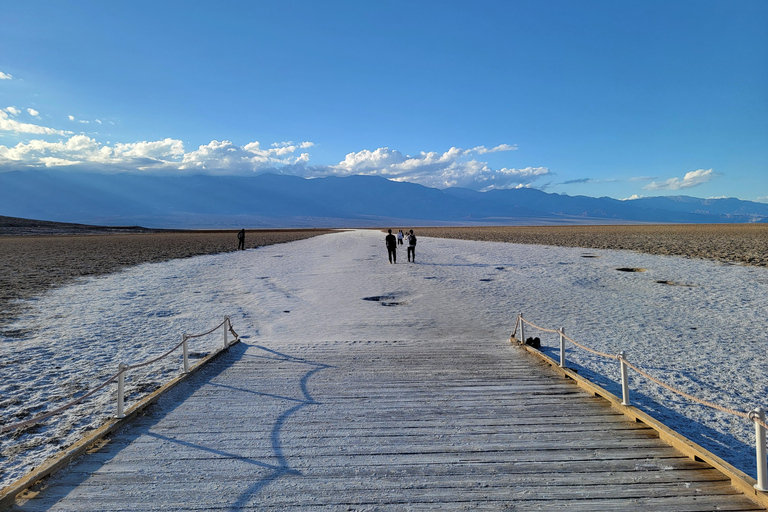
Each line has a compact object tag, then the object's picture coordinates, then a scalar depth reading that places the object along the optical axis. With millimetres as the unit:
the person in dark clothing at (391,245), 22844
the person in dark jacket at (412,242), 22920
